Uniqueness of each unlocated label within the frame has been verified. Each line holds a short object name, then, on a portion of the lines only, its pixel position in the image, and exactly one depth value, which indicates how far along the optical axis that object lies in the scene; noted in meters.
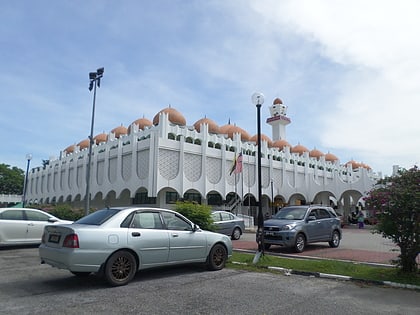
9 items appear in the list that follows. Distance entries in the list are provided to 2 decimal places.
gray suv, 12.28
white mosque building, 32.50
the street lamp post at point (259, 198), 9.82
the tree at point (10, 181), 72.25
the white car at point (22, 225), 12.14
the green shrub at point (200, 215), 13.30
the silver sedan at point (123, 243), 6.29
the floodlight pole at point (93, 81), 20.20
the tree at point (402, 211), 7.20
